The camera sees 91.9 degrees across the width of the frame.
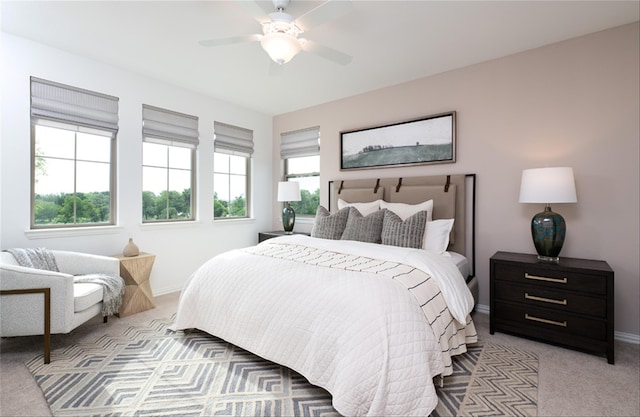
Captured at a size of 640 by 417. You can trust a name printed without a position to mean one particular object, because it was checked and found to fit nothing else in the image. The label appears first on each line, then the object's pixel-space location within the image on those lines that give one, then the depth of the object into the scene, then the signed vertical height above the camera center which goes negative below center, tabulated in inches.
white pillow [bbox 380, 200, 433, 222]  128.3 -0.3
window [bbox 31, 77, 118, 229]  117.1 +21.0
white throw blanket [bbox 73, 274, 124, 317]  105.2 -28.7
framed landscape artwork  137.9 +31.6
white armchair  85.7 -27.7
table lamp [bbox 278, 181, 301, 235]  177.2 +6.7
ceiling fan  82.4 +49.4
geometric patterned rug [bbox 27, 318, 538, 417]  68.0 -43.8
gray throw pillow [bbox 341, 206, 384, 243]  122.4 -8.0
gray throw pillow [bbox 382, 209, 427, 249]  114.0 -8.6
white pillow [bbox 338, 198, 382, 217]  140.9 +0.5
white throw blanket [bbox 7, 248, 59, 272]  100.4 -17.2
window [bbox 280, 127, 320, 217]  188.1 +28.1
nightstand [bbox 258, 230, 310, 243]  182.1 -16.1
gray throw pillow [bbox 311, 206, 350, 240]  133.9 -7.5
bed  60.9 -24.4
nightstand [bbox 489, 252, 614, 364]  89.4 -28.7
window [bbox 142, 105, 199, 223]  148.5 +21.6
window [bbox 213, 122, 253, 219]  177.9 +22.7
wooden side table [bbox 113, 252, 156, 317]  123.0 -31.3
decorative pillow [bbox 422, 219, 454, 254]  116.0 -10.5
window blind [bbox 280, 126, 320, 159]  185.6 +40.5
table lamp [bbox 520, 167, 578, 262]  99.2 +3.5
